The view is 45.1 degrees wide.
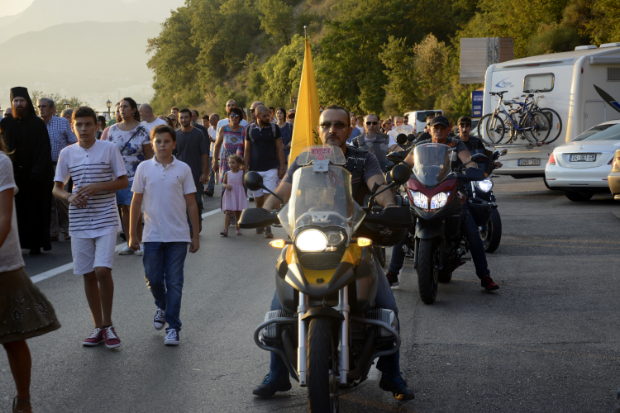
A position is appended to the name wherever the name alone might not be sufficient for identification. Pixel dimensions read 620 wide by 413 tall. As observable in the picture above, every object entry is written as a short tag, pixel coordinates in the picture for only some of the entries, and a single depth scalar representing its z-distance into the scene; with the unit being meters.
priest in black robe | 9.84
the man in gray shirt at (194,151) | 11.12
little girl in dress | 12.09
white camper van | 17.28
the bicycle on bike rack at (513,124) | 17.44
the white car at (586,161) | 14.62
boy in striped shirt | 5.69
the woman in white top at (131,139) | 9.35
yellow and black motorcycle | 3.58
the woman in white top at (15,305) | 3.90
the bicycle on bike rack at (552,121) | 17.48
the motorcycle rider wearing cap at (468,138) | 9.52
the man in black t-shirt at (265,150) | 11.53
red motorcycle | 6.88
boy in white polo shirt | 5.81
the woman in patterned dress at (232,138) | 12.56
